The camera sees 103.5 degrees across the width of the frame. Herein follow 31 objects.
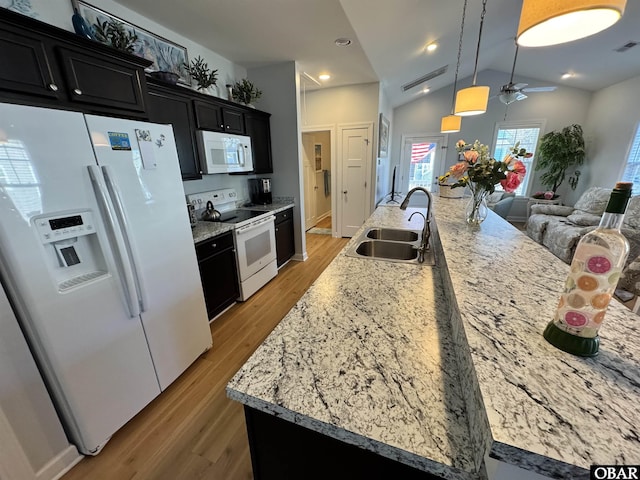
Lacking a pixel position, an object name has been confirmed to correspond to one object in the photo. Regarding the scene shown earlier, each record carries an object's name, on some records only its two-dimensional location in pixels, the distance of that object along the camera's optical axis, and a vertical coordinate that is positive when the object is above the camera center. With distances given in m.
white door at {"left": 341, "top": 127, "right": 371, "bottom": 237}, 4.44 -0.26
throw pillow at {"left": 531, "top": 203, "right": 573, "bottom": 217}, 4.41 -0.86
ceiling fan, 3.32 +0.87
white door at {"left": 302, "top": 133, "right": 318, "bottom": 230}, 5.31 -0.41
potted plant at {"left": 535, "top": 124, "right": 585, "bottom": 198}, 5.09 +0.09
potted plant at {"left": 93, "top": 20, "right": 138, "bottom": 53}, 1.70 +0.85
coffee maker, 3.44 -0.36
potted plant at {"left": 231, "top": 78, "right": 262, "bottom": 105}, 3.00 +0.82
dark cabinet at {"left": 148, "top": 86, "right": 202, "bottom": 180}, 2.06 +0.37
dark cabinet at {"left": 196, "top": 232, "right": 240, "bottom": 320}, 2.22 -0.97
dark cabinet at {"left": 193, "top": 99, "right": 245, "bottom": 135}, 2.42 +0.47
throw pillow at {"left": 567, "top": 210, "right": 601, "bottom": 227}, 3.81 -0.89
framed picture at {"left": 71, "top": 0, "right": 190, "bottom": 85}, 1.79 +1.02
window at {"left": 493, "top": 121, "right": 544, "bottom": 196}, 5.65 +0.49
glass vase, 1.76 -0.33
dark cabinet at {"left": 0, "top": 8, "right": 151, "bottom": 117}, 1.14 +0.49
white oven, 2.64 -0.98
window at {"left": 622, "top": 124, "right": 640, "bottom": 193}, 4.27 -0.08
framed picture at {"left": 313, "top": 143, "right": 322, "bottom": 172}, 5.75 +0.17
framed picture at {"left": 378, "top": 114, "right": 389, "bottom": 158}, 4.45 +0.46
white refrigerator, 1.02 -0.41
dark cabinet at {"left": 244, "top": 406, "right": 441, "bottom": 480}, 0.62 -0.76
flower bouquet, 1.57 -0.08
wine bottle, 0.52 -0.25
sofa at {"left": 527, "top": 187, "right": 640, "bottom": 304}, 2.86 -0.94
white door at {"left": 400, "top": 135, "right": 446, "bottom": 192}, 6.23 +0.05
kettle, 2.65 -0.51
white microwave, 2.45 +0.12
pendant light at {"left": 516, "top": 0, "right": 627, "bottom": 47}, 0.78 +0.49
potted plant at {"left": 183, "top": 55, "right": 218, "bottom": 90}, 2.49 +0.86
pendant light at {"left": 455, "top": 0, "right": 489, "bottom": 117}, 2.16 +0.51
